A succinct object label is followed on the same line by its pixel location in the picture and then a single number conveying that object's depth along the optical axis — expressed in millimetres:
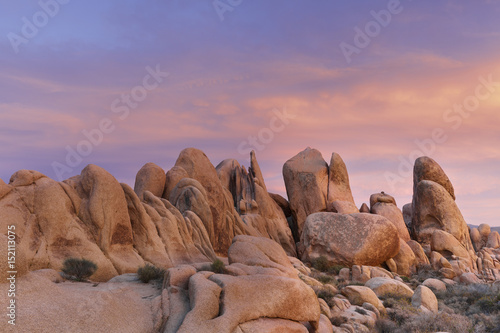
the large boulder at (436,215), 44406
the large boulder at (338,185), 48594
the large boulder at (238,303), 11641
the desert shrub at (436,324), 17297
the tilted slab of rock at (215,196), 34594
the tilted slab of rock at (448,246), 40750
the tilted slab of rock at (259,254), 18797
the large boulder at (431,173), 49125
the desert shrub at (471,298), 22094
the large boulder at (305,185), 49094
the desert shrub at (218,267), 15852
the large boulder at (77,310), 9891
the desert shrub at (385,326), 17744
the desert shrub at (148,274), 16406
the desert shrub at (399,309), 19219
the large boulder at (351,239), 35031
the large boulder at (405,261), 36906
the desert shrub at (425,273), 34938
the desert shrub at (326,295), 19355
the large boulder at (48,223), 19188
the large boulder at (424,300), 21703
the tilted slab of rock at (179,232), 24594
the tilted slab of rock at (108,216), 21453
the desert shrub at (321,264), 34719
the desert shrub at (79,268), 16828
